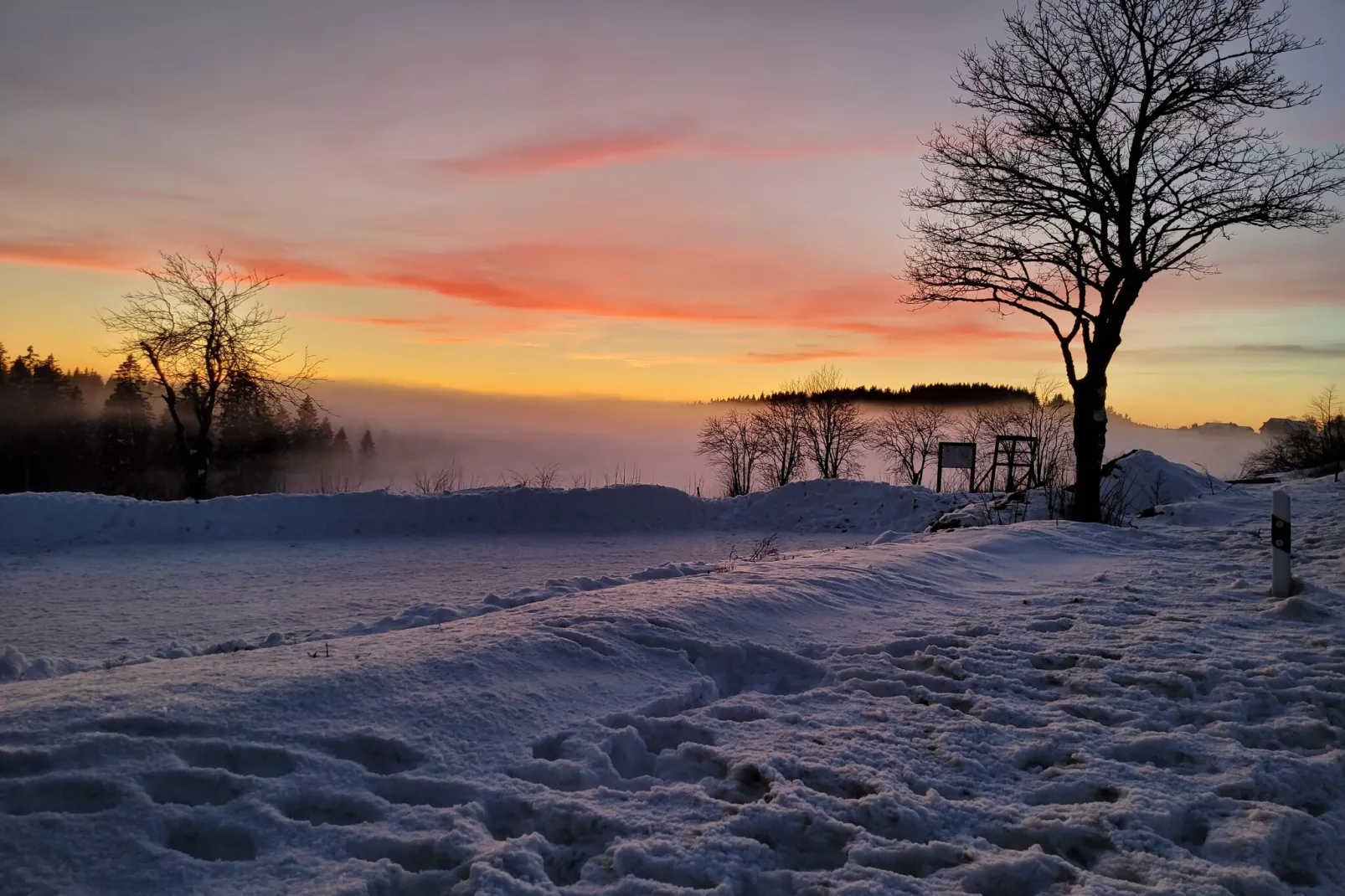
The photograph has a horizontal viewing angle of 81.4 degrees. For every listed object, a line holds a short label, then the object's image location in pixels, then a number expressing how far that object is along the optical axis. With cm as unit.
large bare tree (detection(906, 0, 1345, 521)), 1400
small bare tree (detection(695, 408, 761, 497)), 5478
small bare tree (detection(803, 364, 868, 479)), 5406
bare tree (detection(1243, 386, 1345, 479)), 2458
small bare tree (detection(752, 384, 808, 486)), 5446
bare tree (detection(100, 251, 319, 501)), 2231
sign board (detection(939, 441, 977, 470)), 2702
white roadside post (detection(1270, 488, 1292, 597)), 724
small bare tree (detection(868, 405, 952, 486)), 5838
